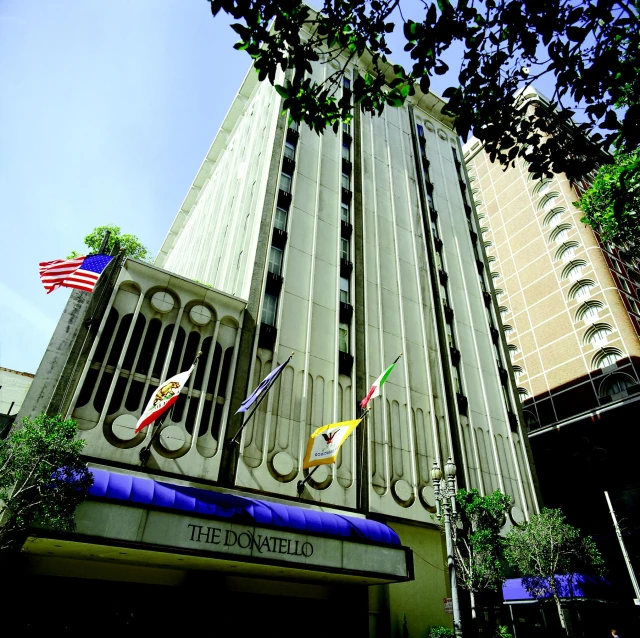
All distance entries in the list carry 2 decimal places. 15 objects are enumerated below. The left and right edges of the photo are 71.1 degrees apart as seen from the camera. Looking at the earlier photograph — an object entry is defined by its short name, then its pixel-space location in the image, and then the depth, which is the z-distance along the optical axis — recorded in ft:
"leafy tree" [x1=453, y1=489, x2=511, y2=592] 55.93
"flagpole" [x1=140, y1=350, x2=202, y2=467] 49.89
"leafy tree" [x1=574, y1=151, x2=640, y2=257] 70.69
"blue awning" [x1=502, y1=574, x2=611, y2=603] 64.13
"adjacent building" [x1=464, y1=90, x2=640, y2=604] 109.91
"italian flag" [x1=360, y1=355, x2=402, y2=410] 55.67
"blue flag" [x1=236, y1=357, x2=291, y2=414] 50.55
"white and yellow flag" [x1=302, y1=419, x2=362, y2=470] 51.01
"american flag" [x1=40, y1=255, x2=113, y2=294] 50.72
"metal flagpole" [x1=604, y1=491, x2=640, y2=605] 84.33
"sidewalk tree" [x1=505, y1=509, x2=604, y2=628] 62.54
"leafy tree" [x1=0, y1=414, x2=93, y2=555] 34.96
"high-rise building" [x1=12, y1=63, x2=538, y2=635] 48.06
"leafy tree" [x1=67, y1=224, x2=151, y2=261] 123.65
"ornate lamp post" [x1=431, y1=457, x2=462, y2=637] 46.13
